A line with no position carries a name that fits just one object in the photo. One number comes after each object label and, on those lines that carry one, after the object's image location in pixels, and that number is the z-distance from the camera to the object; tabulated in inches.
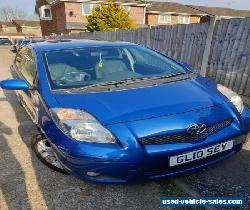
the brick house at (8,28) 2908.5
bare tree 4033.0
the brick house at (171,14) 1403.8
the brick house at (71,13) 1222.3
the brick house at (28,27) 2726.1
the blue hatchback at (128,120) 99.7
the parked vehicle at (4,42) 1270.4
